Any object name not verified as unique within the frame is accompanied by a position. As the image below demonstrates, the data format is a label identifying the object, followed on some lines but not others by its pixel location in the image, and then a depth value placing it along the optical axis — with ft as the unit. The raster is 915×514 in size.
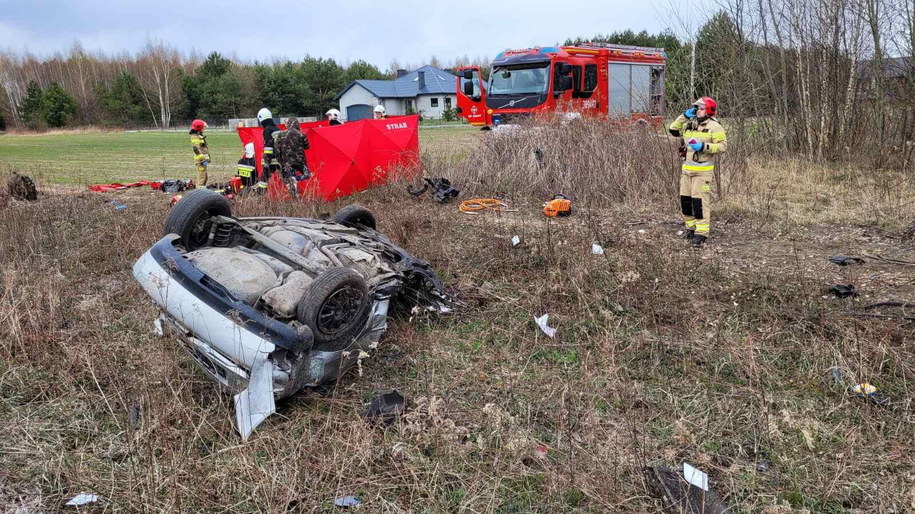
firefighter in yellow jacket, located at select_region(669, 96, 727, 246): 20.77
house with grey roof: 171.12
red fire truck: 46.57
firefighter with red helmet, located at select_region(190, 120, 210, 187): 34.60
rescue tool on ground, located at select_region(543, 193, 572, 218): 26.86
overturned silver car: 10.59
